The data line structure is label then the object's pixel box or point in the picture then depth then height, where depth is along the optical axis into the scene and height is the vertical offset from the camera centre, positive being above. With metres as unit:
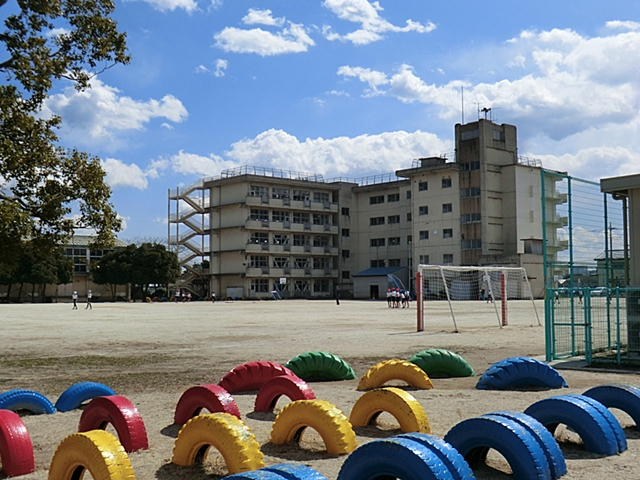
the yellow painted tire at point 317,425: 7.27 -1.57
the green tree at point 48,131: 13.04 +2.84
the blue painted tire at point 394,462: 5.10 -1.38
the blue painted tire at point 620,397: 8.34 -1.45
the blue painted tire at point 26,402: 9.36 -1.68
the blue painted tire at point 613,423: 7.44 -1.57
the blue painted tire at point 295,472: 4.88 -1.38
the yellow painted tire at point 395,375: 11.45 -1.60
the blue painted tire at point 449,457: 5.30 -1.37
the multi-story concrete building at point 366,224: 84.25 +7.44
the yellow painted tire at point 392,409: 7.93 -1.54
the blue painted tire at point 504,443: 6.14 -1.51
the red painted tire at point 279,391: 9.20 -1.52
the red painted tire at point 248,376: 11.42 -1.61
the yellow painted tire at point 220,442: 6.31 -1.55
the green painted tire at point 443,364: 13.46 -1.65
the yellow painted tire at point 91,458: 5.71 -1.51
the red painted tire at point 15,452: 6.73 -1.68
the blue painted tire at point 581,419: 7.27 -1.51
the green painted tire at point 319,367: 13.08 -1.67
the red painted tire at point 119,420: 7.56 -1.58
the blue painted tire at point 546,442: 6.41 -1.53
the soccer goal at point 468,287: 54.88 -0.69
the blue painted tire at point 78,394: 10.09 -1.68
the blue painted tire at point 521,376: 11.41 -1.61
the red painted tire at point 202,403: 8.37 -1.52
